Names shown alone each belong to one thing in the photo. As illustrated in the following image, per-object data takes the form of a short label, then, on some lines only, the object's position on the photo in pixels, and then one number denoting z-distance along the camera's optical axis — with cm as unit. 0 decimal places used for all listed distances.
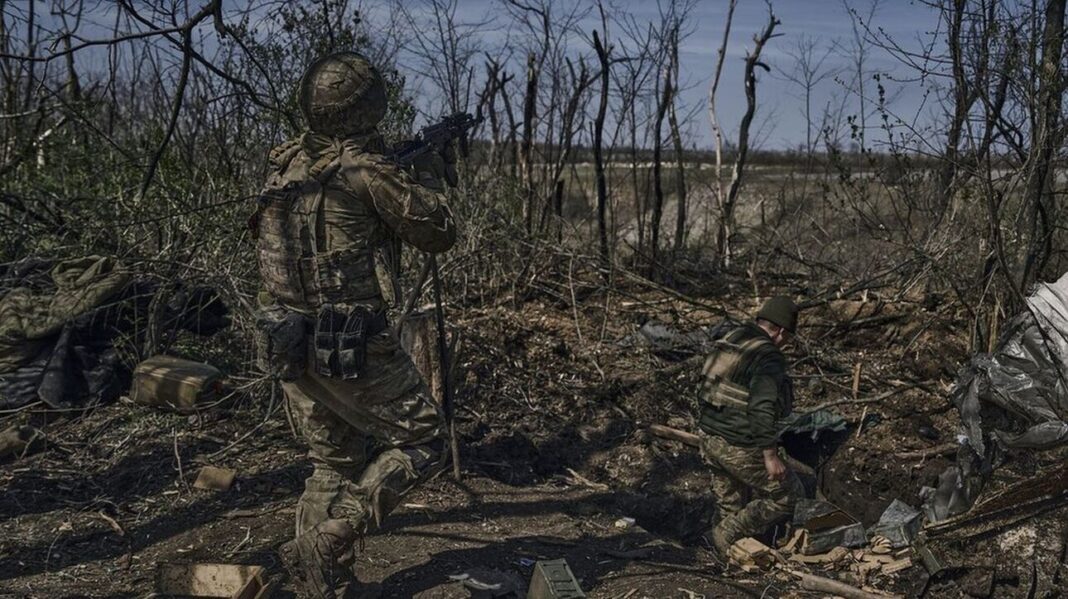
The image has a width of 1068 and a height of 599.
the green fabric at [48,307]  645
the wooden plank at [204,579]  412
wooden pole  502
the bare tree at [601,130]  938
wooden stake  696
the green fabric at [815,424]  660
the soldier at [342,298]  389
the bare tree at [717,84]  1048
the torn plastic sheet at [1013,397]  509
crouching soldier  504
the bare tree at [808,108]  1078
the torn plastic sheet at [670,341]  745
